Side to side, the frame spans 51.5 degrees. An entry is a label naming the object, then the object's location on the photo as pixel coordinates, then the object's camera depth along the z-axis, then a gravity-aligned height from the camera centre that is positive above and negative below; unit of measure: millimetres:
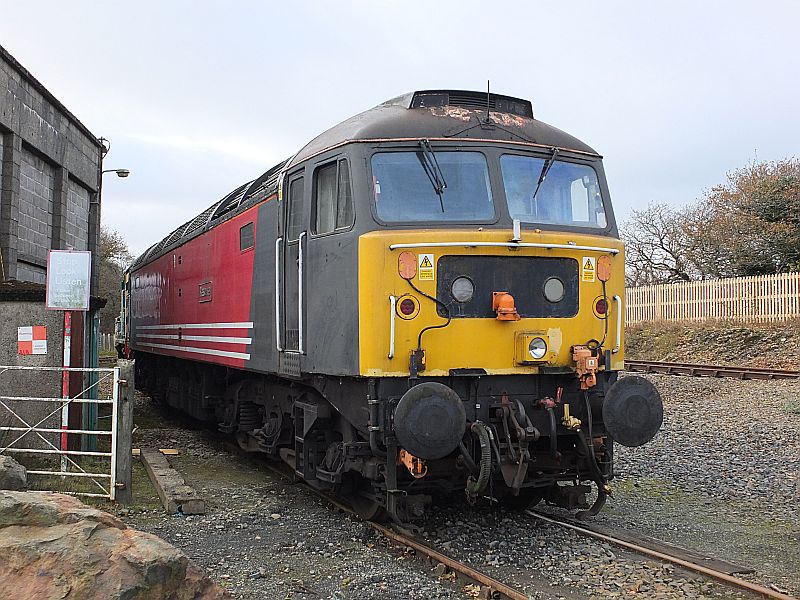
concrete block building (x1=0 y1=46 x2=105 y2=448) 9359 +2466
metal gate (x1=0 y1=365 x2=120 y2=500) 8375 -1138
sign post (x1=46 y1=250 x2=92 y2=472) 8758 +590
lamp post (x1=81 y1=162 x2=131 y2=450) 10039 -324
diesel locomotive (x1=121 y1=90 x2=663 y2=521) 6391 +228
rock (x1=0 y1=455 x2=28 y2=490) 7117 -1221
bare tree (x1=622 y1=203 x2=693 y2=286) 37312 +4048
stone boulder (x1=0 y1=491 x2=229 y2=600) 4023 -1115
